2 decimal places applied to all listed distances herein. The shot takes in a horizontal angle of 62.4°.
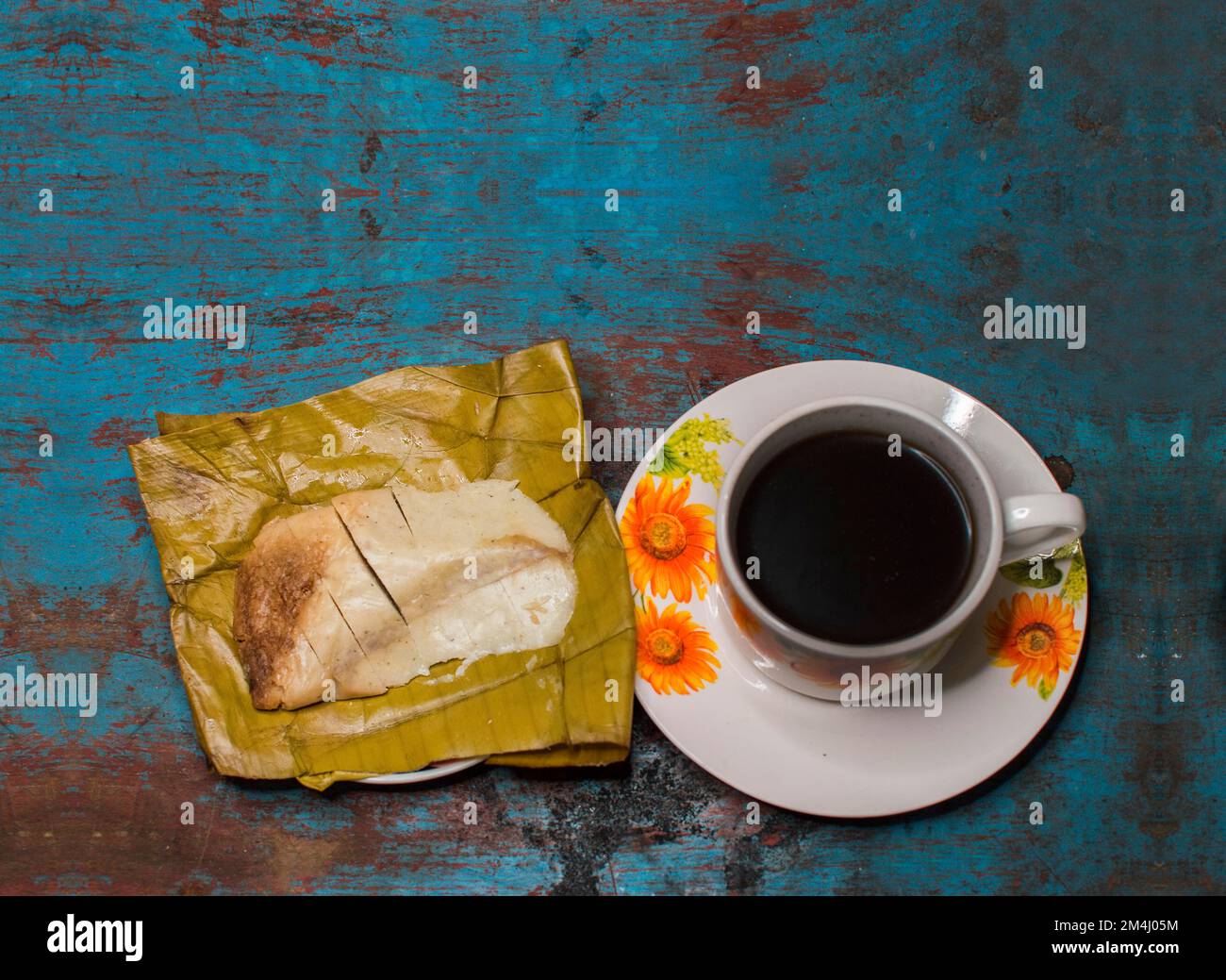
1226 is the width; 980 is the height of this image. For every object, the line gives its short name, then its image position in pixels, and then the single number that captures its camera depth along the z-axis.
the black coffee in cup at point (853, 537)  0.86
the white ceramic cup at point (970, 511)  0.80
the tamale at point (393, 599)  1.03
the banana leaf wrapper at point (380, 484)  1.01
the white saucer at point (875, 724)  0.93
